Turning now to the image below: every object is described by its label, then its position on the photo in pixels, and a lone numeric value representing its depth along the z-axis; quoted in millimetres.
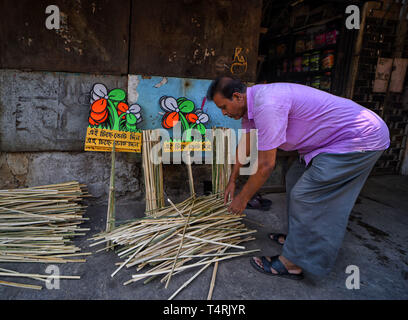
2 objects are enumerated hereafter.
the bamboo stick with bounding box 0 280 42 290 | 1852
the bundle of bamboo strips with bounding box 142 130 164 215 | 2840
